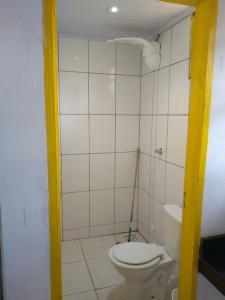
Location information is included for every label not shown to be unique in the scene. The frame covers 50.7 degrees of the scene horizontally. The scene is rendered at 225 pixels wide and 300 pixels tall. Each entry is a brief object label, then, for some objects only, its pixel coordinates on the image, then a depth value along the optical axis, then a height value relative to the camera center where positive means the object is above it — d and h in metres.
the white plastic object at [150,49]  2.06 +0.59
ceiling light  1.67 +0.75
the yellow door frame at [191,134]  0.83 -0.08
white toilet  1.61 -1.00
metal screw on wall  2.14 -0.32
